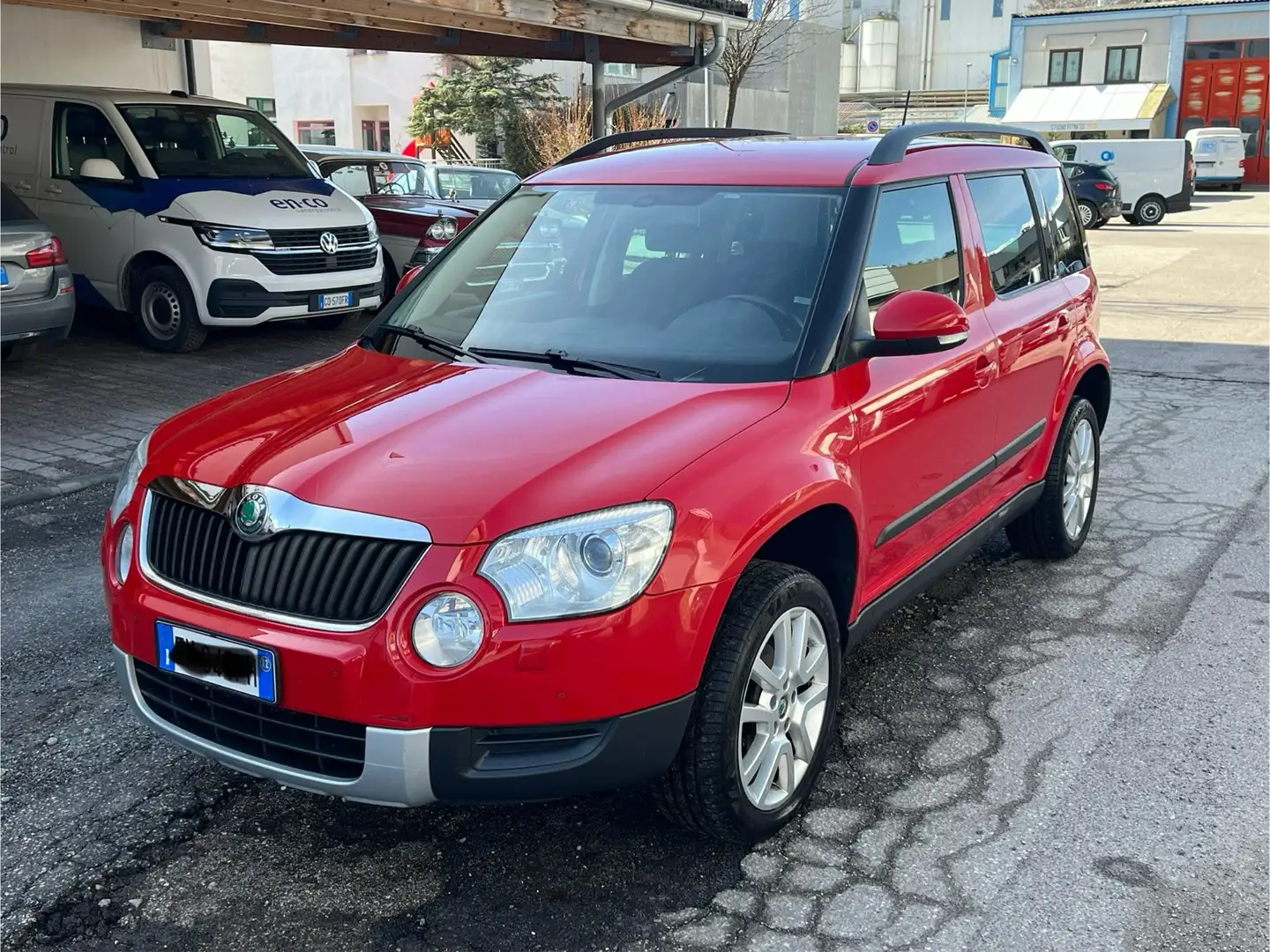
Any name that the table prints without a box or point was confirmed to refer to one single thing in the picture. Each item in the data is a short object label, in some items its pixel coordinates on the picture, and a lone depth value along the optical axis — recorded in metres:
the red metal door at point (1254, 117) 41.34
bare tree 23.59
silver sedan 8.15
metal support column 12.62
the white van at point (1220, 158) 36.97
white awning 42.09
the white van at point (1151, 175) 27.19
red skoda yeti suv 2.61
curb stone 6.11
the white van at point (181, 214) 9.54
